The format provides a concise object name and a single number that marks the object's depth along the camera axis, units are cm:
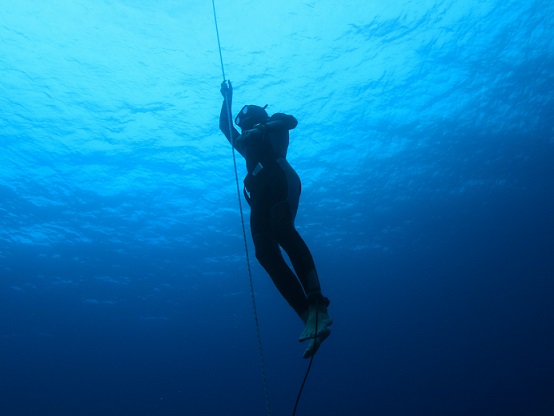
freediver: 381
